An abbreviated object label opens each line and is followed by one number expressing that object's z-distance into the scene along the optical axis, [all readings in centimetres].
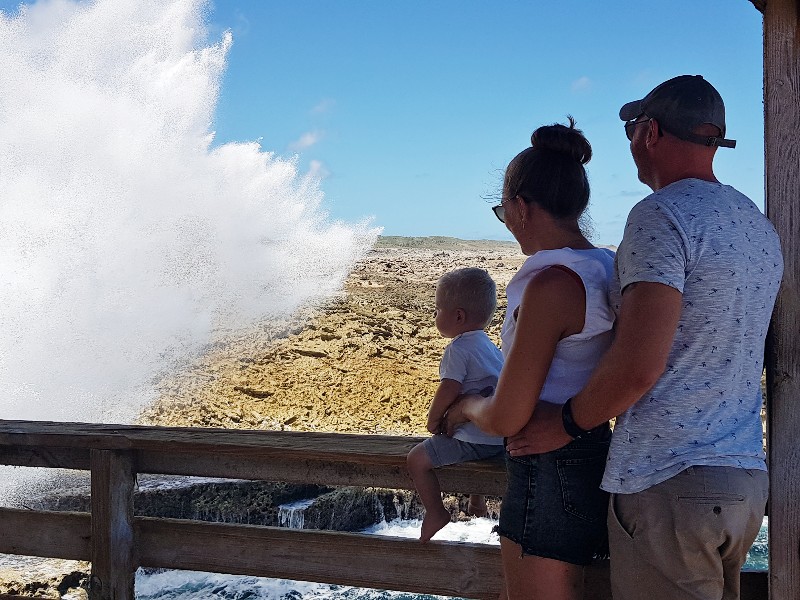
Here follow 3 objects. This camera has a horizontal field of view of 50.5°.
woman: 141
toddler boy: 192
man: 132
